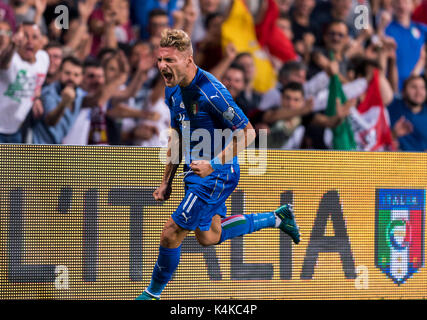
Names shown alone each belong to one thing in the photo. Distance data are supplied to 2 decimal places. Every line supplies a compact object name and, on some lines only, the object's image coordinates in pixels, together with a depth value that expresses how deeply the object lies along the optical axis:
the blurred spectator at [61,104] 13.91
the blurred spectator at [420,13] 19.45
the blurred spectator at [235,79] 15.37
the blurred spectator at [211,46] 15.88
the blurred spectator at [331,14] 17.61
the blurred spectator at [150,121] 15.04
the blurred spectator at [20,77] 13.62
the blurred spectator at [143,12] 15.98
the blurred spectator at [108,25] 15.35
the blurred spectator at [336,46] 16.98
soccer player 8.80
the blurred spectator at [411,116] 17.47
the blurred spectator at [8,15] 14.27
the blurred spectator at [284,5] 17.41
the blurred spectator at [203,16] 16.22
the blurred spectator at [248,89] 15.59
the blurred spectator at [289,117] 15.73
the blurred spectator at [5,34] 13.94
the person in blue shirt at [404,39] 18.39
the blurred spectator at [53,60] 14.30
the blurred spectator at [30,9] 14.66
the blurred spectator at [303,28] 17.20
